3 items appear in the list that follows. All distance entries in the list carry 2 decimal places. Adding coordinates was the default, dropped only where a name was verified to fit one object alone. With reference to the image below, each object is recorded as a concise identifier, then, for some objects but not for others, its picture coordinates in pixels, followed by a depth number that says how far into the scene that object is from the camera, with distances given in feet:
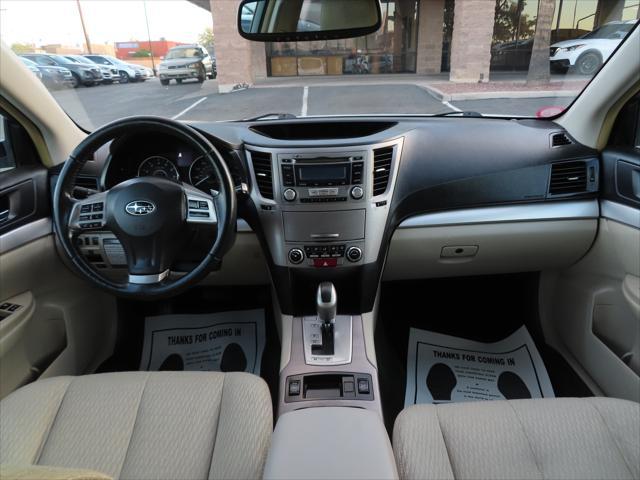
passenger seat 3.87
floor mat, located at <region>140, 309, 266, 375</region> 7.80
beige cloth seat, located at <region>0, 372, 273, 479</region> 4.03
